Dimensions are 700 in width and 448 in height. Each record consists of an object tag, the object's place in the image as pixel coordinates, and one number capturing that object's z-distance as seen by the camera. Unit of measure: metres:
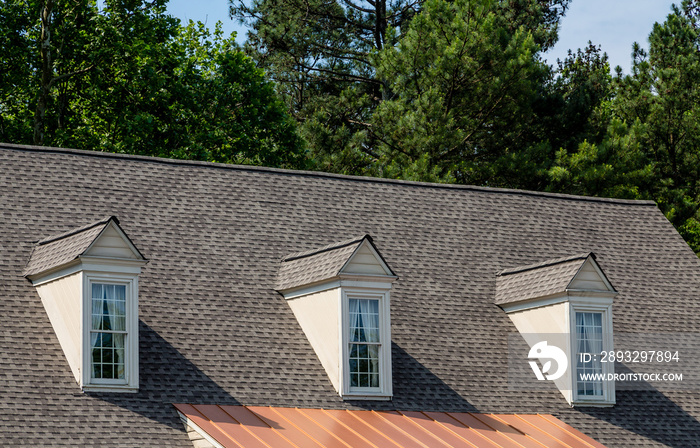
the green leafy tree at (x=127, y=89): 36.56
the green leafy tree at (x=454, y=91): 40.84
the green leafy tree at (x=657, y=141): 40.78
